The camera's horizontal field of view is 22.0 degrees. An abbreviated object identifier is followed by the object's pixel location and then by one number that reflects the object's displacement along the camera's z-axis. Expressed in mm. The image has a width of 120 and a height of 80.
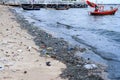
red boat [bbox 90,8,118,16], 52438
